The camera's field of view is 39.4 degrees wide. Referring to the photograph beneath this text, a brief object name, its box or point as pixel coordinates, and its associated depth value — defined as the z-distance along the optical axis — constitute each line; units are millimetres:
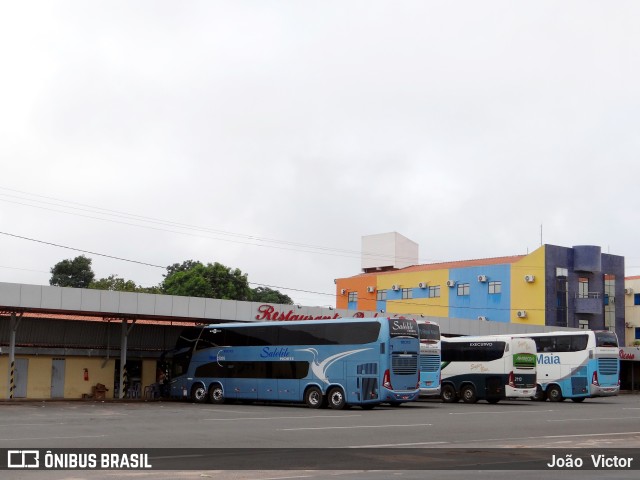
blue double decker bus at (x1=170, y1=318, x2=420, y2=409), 33188
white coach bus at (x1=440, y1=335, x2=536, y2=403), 40812
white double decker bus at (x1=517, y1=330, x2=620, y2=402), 43312
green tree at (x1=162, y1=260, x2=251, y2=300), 85312
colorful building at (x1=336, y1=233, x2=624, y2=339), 71688
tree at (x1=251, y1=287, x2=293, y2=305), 106219
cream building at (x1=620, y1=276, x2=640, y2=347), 81000
